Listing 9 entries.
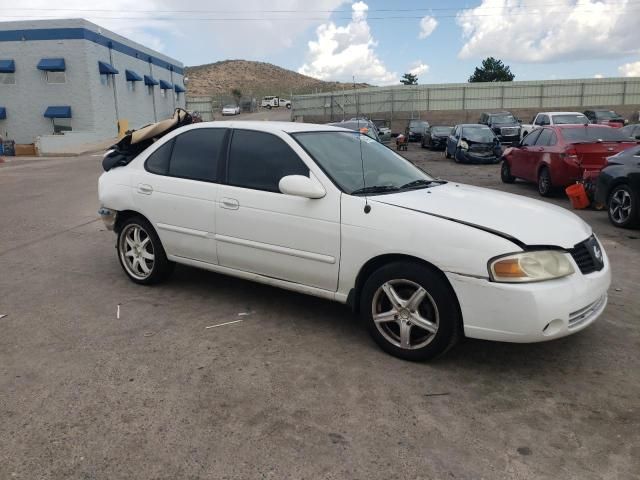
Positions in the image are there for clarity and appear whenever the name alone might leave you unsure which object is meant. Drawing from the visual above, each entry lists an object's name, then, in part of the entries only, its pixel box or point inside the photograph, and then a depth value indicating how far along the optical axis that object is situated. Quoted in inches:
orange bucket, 394.0
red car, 412.2
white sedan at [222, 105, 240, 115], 2501.2
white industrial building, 1179.9
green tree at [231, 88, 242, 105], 3441.9
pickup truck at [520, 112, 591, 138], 788.0
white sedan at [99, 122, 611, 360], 134.9
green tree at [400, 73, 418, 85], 3193.9
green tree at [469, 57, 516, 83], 2888.8
